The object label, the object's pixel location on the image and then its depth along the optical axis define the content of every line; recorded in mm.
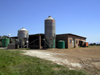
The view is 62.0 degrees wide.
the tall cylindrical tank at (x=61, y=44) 20230
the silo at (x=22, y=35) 21691
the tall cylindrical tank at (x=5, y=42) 26030
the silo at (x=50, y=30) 19345
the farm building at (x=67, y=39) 21642
